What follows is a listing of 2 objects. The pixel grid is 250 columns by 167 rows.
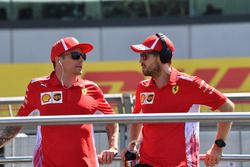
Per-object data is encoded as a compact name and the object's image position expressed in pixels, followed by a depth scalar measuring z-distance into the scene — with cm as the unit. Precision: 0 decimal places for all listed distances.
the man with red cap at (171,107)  1254
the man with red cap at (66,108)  1268
